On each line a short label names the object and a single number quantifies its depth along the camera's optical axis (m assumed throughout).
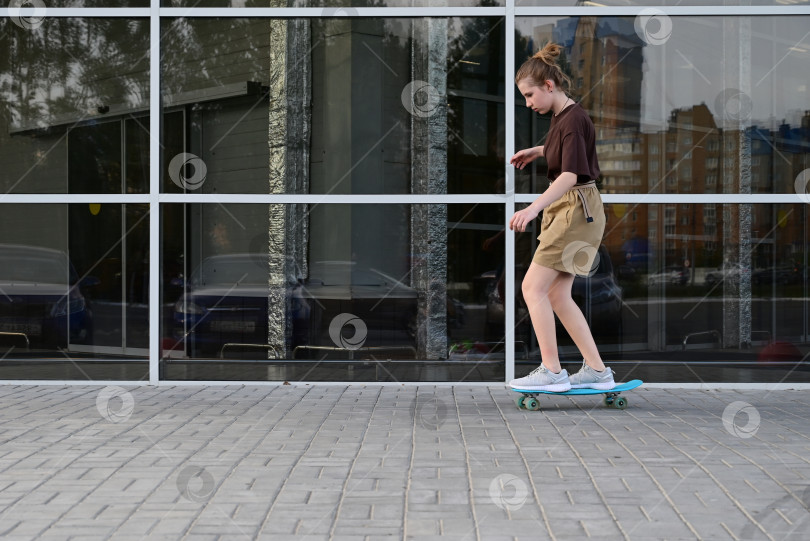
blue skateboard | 6.26
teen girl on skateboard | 6.15
